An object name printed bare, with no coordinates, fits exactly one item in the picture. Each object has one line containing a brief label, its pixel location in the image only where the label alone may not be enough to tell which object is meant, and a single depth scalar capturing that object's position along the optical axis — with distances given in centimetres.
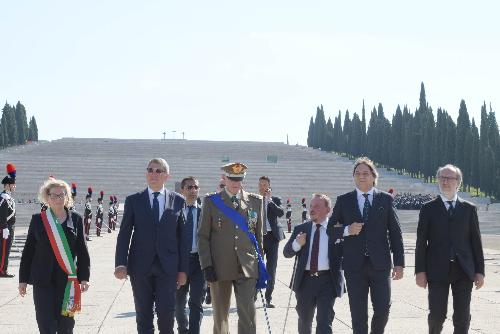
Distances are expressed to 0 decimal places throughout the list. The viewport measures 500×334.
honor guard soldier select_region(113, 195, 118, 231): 3802
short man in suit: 745
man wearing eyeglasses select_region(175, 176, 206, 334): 814
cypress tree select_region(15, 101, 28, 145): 10250
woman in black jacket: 647
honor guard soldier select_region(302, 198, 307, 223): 3988
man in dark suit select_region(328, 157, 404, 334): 694
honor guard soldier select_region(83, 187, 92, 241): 2925
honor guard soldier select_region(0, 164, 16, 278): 1452
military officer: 700
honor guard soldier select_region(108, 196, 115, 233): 3616
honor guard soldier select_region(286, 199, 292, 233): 4024
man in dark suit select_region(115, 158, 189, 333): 681
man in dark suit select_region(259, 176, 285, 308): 1052
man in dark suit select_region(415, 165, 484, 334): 693
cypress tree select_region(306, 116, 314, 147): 11246
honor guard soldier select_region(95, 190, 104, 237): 3225
